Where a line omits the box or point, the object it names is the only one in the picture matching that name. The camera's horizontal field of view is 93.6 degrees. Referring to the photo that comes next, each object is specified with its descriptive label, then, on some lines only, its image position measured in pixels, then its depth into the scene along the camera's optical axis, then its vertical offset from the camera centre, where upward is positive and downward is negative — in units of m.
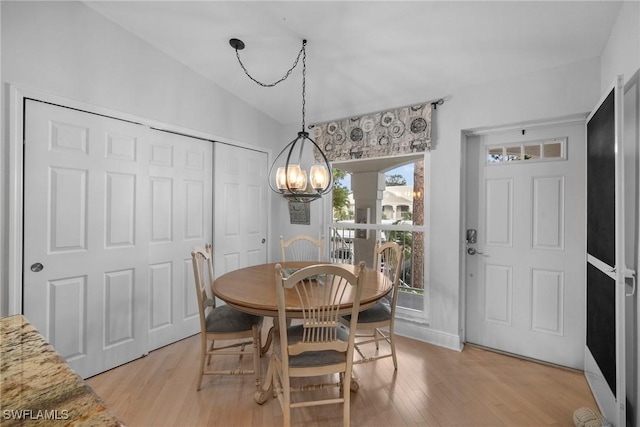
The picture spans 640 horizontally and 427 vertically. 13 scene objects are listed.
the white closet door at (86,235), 2.11 -0.18
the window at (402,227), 3.21 -0.14
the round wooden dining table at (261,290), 1.75 -0.52
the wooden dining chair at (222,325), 2.15 -0.82
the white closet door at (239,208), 3.42 +0.07
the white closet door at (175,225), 2.86 -0.13
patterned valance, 3.02 +0.88
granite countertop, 0.59 -0.41
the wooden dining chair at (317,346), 1.65 -0.75
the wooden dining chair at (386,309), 2.32 -0.78
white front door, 2.50 -0.25
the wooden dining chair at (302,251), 3.88 -0.50
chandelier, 2.27 +0.26
